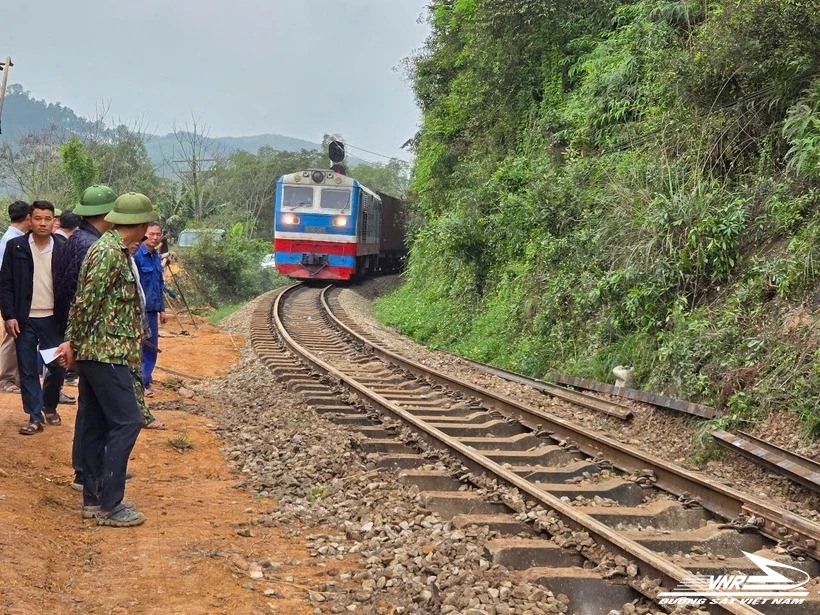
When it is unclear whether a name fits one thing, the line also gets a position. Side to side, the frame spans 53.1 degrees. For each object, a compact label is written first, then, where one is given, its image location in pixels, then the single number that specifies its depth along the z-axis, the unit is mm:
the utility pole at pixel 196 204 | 35794
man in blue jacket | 8031
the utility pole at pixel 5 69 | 17711
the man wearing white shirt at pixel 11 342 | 6703
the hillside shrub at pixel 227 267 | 23984
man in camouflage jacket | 4734
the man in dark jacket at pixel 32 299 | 6398
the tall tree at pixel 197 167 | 37625
